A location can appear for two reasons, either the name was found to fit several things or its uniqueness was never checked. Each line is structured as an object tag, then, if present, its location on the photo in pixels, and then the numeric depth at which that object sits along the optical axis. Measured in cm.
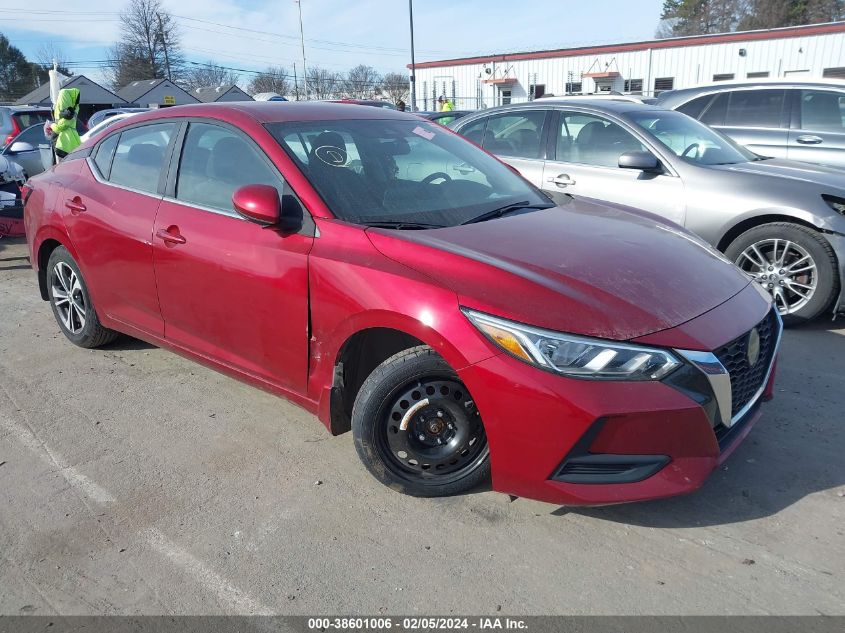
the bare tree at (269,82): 6538
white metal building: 3167
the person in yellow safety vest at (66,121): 1020
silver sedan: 482
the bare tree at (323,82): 6488
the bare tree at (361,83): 6138
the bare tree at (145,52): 6412
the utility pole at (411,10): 3591
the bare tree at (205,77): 6538
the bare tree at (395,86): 5728
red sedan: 241
